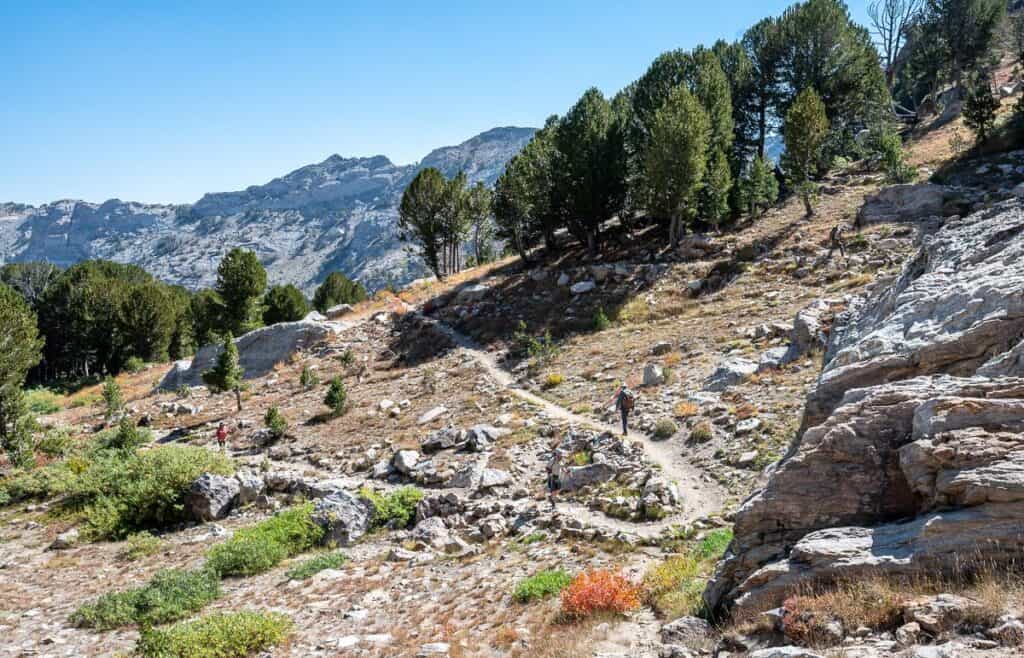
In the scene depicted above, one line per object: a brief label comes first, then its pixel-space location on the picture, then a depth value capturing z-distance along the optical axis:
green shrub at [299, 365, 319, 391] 39.12
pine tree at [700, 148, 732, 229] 43.46
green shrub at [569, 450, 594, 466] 19.94
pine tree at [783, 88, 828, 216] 41.78
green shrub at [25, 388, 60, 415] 47.38
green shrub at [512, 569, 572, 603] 12.27
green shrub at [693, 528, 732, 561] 12.38
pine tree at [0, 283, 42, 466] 29.84
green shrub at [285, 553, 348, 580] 15.59
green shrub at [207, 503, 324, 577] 16.42
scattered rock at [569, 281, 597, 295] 42.34
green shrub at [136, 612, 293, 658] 11.36
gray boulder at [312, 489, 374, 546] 18.08
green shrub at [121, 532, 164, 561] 18.53
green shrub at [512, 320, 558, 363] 34.34
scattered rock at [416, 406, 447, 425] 28.71
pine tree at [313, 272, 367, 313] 86.94
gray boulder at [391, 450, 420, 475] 23.06
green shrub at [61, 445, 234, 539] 21.00
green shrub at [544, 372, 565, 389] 30.19
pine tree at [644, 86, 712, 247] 40.38
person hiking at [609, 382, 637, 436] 21.77
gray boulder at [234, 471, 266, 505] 22.30
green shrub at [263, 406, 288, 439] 30.38
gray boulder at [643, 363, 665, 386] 25.97
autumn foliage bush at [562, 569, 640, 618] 10.66
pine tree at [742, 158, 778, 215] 45.09
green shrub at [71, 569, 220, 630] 13.82
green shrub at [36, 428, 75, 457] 31.53
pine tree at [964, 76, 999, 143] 42.78
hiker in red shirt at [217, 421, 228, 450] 30.08
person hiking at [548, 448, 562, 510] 17.72
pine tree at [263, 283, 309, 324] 68.38
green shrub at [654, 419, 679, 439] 20.70
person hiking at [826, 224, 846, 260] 34.81
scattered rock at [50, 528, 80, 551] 19.67
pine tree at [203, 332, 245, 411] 35.94
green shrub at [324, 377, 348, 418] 31.97
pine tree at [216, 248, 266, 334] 55.47
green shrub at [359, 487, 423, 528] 18.84
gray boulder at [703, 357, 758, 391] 22.89
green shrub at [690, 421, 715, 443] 19.33
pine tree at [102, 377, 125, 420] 38.91
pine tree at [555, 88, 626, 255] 46.84
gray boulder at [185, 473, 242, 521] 21.14
